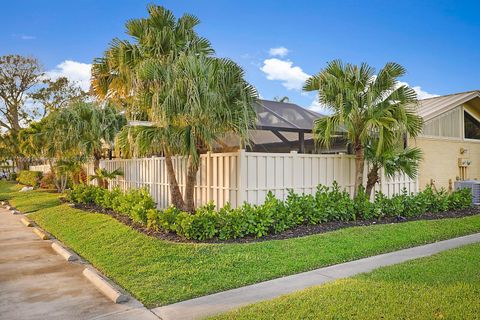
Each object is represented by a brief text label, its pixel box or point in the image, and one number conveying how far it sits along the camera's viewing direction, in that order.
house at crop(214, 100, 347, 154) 10.15
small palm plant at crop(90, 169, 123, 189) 14.73
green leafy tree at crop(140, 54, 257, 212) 8.06
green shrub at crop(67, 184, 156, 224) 9.12
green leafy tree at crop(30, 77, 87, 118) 37.53
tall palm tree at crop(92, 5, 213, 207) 9.59
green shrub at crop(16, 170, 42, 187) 27.03
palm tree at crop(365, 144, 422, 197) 9.90
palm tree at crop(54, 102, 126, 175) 14.71
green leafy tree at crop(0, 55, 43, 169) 36.00
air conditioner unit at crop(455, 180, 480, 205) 13.66
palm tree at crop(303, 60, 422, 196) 9.51
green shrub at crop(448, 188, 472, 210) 11.34
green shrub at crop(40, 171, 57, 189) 24.49
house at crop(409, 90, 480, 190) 14.06
